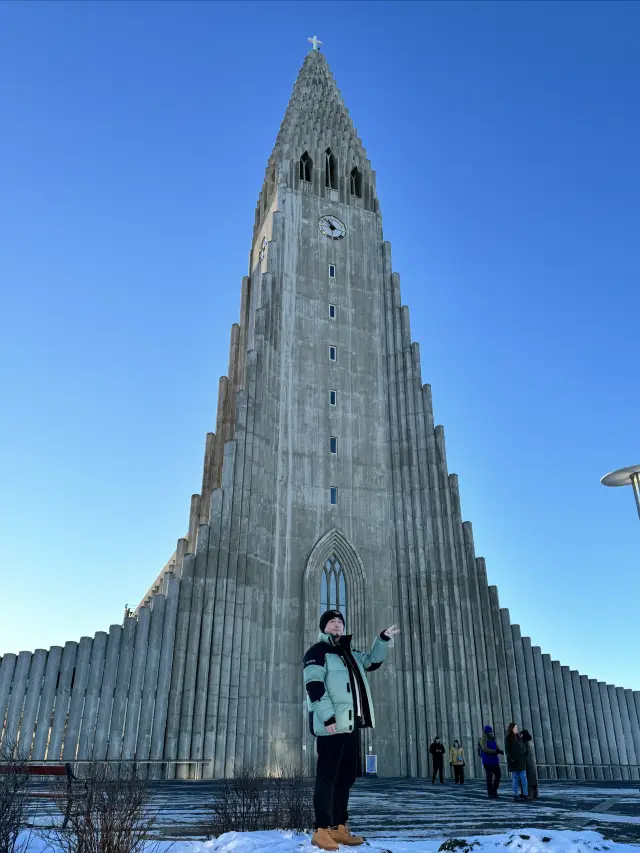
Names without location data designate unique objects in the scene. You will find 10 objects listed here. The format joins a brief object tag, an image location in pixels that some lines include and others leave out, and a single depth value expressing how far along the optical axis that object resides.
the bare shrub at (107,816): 5.57
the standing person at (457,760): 24.84
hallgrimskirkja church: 27.52
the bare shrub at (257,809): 8.07
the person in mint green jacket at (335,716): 7.07
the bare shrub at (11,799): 5.51
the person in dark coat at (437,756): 25.86
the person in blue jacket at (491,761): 16.25
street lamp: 16.30
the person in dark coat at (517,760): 15.17
